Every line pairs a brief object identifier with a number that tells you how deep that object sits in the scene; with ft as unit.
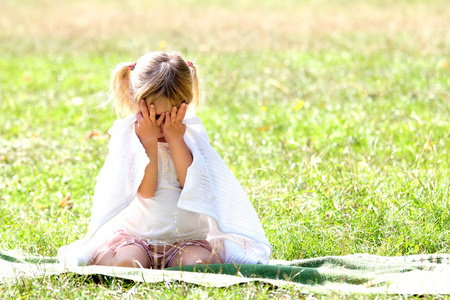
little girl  19.92
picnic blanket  17.72
